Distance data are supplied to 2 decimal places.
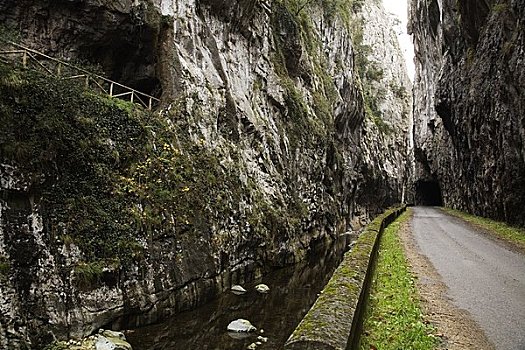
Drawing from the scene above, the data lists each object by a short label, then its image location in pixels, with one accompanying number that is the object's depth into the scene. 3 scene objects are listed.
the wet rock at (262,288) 16.34
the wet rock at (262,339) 11.08
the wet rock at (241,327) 11.77
